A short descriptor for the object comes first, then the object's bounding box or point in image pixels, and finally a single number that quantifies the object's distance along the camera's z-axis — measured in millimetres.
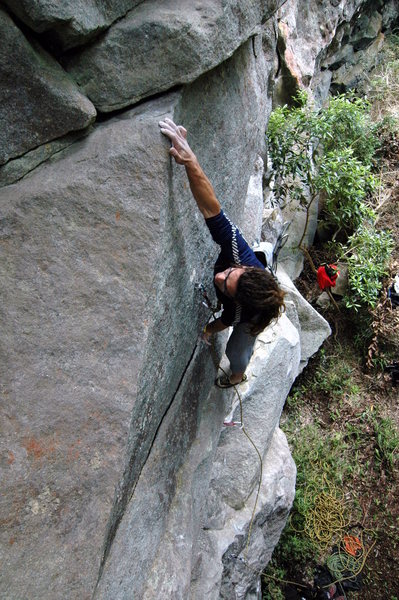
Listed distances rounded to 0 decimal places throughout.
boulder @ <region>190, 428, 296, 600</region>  3547
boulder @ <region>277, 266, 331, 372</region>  5777
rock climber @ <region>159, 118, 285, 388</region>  2533
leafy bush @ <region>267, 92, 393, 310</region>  5508
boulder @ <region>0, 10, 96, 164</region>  2264
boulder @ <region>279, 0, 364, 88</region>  5875
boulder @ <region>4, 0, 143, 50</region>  2158
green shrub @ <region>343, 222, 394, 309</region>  5891
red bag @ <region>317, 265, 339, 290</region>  6117
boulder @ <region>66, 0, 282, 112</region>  2545
